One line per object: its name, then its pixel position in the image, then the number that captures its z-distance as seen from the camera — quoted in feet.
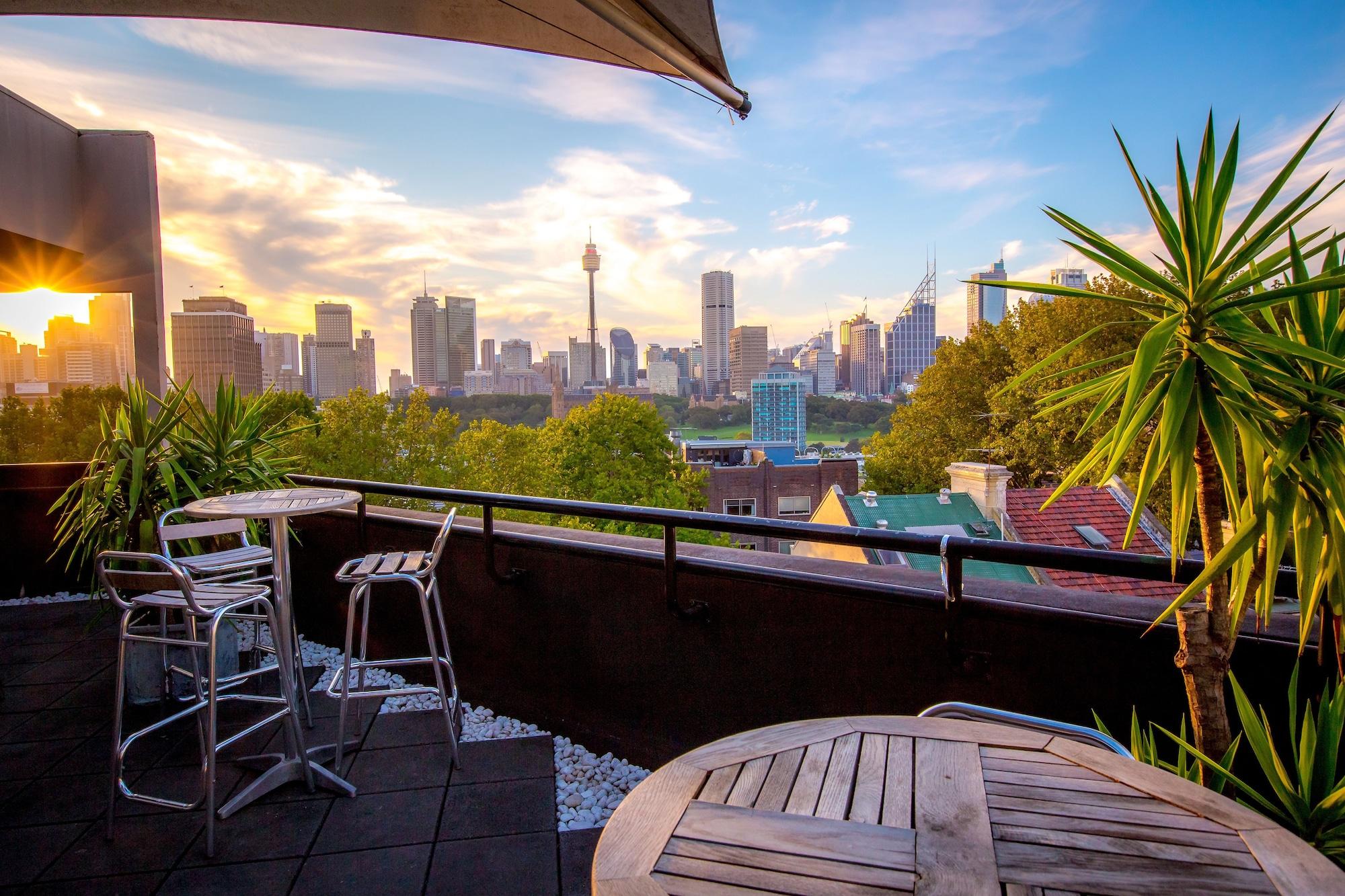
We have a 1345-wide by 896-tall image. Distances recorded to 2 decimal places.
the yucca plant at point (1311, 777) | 4.06
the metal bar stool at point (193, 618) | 6.70
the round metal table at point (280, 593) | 7.65
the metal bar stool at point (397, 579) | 7.98
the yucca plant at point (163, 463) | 10.46
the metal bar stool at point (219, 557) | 8.59
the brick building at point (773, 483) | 110.11
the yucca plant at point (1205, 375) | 4.16
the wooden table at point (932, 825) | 2.68
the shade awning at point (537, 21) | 9.75
